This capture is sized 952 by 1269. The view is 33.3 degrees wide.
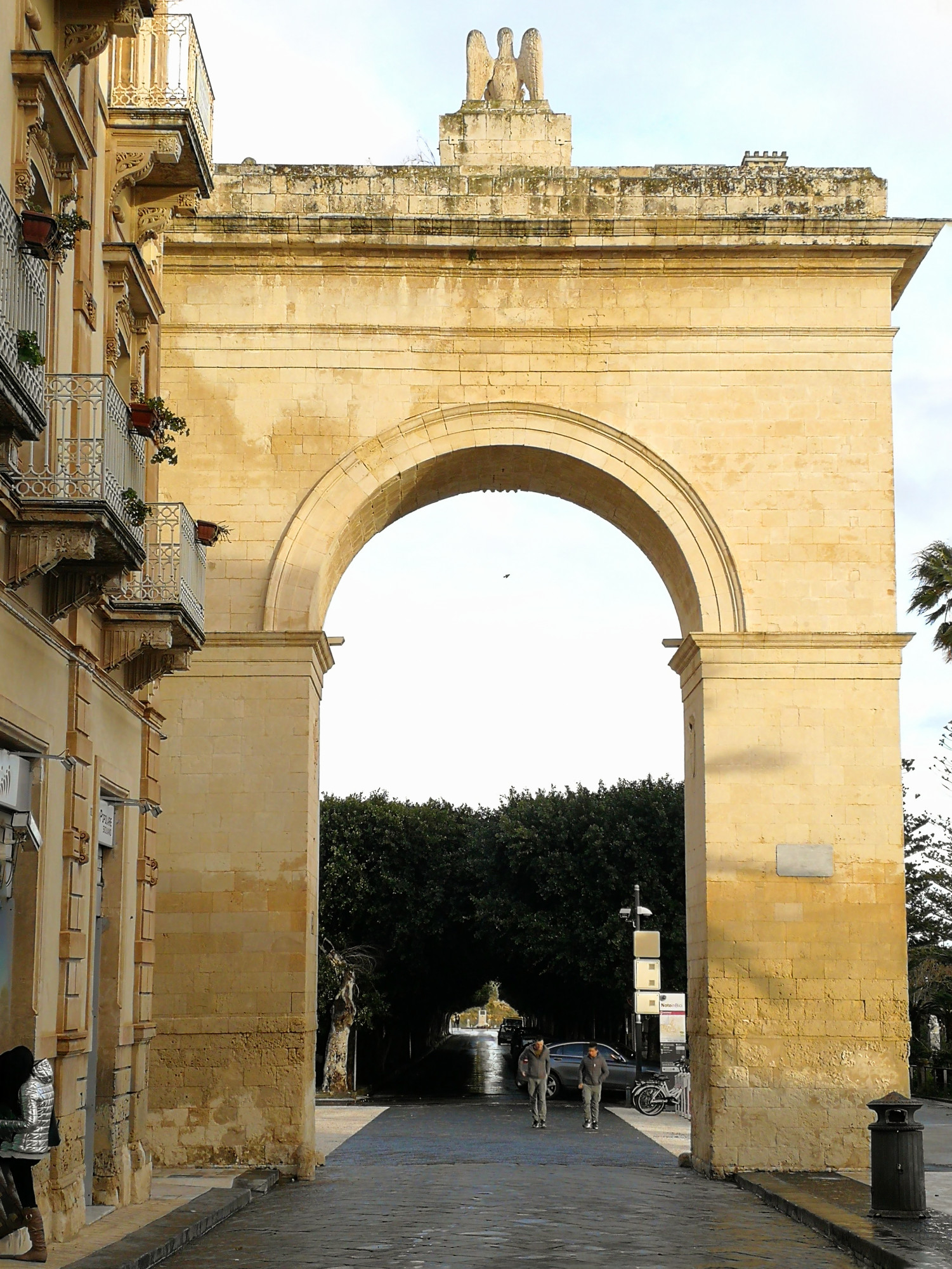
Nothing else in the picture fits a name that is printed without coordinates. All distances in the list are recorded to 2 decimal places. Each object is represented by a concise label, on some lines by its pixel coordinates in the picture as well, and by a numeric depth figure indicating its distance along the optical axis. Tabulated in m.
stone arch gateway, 15.68
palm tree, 23.55
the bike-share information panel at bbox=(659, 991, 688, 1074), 24.73
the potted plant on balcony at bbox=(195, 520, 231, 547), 13.51
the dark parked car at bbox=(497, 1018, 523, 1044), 80.84
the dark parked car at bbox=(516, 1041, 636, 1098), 32.38
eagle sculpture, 17.77
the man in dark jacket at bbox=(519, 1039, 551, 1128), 24.30
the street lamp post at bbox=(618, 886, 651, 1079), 27.06
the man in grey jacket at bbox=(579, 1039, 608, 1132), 23.73
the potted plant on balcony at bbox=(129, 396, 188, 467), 11.78
